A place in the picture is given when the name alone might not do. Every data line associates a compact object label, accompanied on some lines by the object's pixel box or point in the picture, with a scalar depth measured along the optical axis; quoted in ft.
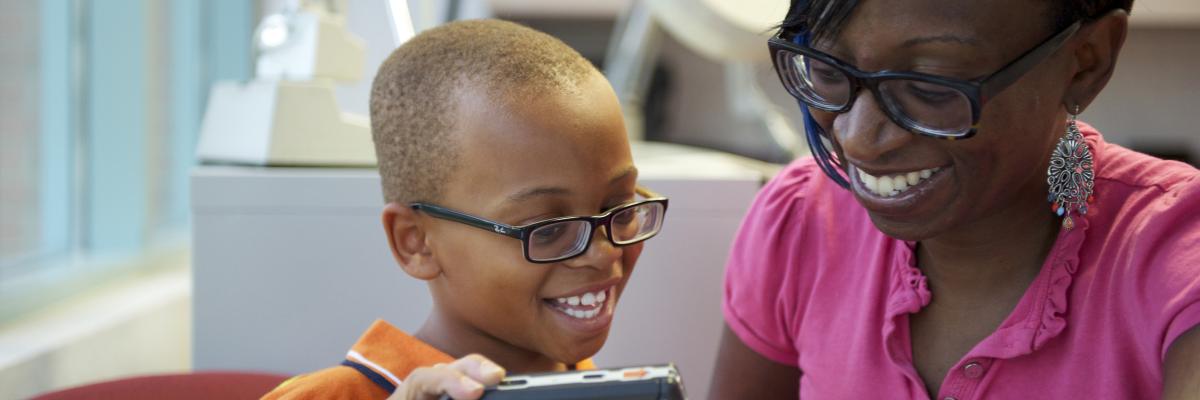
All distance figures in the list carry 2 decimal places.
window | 6.42
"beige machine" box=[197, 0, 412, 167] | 4.08
